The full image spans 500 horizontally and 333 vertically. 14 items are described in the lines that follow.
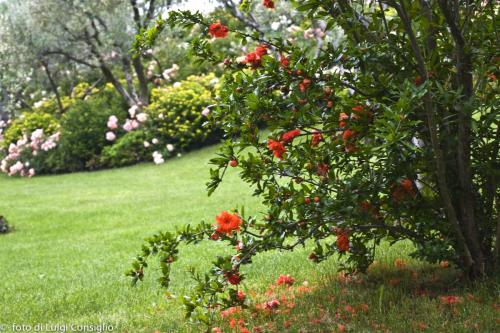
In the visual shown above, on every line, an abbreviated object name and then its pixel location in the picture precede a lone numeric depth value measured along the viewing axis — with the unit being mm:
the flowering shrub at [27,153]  17219
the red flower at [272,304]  3638
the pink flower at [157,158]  15703
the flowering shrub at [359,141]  3188
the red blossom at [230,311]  3670
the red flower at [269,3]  3463
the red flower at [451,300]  3324
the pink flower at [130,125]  16922
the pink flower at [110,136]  16797
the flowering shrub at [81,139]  17156
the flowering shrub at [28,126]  18545
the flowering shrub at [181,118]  16594
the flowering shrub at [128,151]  16644
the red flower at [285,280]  4188
